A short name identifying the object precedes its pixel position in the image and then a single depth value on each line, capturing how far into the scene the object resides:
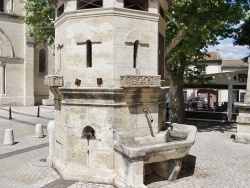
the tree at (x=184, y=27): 15.34
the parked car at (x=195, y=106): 26.42
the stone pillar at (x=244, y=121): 14.41
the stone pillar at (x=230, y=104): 21.53
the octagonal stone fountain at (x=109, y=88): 7.61
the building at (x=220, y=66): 46.87
